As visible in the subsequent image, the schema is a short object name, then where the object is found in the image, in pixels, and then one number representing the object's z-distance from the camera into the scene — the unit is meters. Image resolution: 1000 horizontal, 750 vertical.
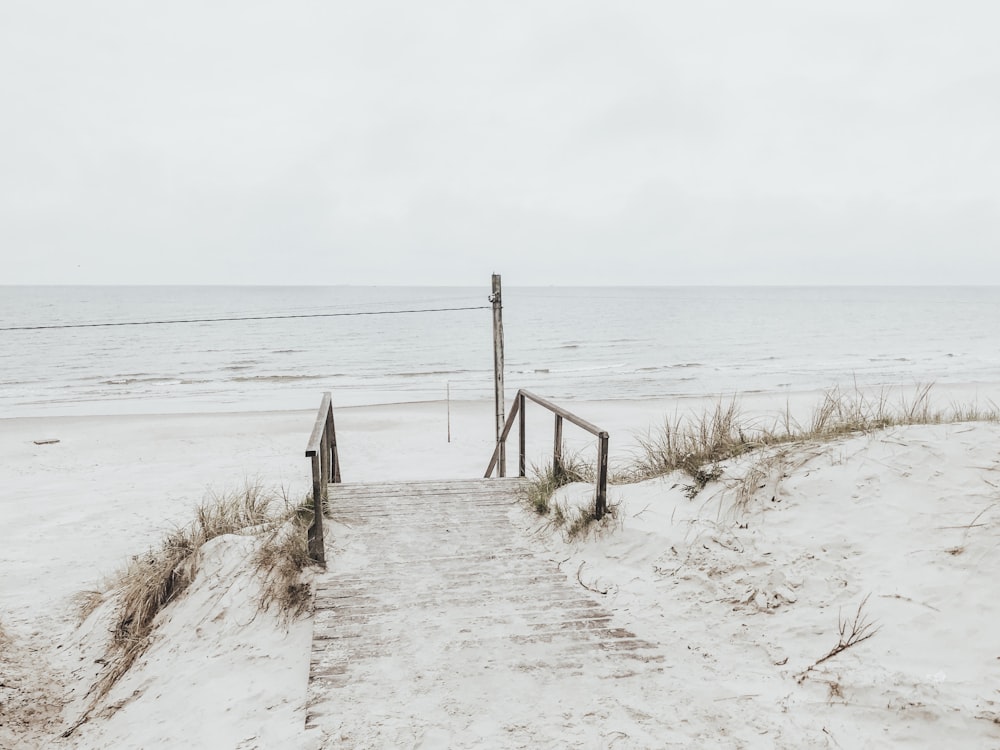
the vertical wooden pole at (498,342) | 9.59
